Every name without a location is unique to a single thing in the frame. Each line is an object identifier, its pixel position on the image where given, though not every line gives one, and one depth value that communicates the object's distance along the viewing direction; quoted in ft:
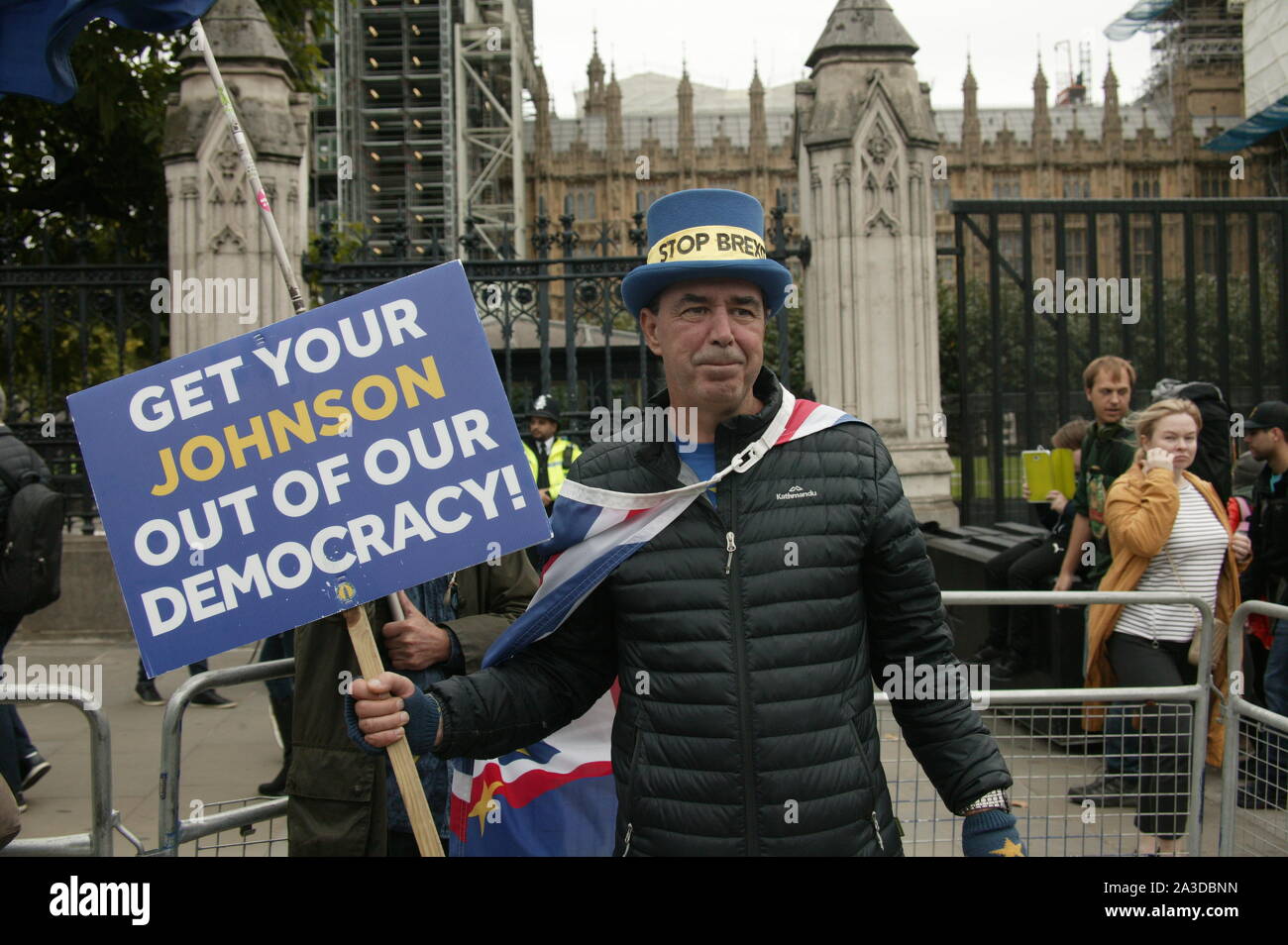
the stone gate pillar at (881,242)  27.25
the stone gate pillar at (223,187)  27.22
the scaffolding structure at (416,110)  146.00
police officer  26.53
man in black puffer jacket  6.70
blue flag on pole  10.54
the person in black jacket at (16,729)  16.11
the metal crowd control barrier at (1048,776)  11.54
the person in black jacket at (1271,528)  16.76
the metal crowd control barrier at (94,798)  8.55
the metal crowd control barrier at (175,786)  8.74
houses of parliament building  218.18
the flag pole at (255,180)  6.68
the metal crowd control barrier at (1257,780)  11.19
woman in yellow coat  15.56
